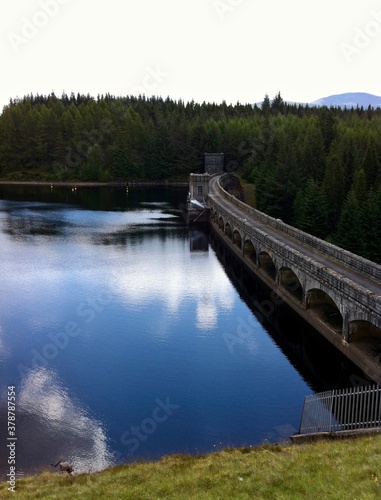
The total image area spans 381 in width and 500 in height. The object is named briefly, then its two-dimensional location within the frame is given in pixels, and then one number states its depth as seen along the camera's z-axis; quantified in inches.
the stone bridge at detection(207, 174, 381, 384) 1327.5
